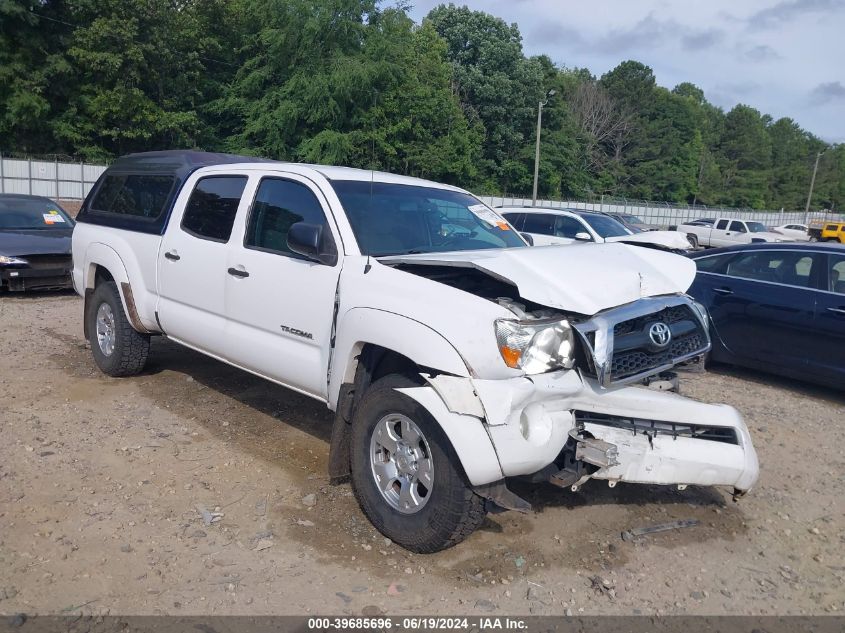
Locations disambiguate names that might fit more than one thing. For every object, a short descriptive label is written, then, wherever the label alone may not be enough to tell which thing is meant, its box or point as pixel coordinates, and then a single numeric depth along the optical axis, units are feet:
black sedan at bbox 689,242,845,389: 22.48
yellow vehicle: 132.16
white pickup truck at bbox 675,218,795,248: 104.37
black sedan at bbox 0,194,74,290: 34.04
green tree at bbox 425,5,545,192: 174.19
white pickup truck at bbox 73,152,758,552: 11.25
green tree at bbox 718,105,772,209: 288.30
